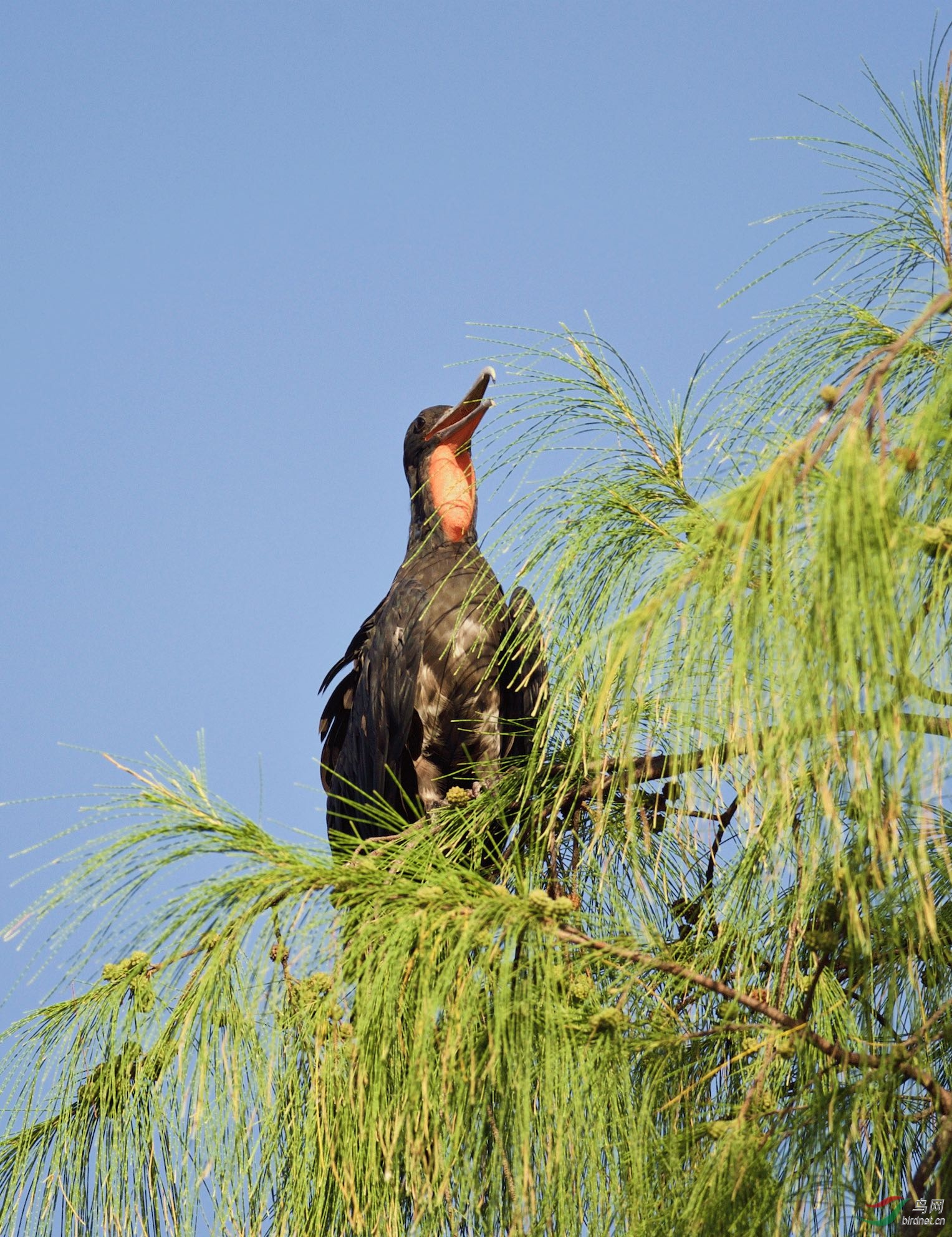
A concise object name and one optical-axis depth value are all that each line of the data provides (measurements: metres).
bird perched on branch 19.80
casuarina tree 15.46
